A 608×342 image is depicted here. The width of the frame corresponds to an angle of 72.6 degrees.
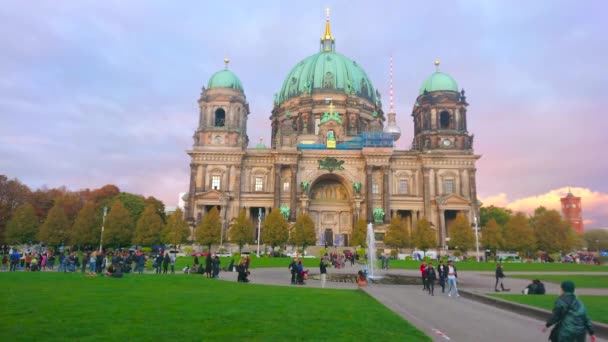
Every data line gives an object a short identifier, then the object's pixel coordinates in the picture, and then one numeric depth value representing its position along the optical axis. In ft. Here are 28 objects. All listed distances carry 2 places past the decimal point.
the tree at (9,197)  219.00
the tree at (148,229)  215.10
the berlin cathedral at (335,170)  230.68
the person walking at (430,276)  67.92
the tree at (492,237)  205.87
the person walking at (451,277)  64.39
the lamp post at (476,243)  199.33
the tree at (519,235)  202.49
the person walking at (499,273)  71.99
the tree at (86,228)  217.56
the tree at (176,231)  202.08
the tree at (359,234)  203.21
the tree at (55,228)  217.15
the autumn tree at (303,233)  200.44
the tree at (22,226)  207.72
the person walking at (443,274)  72.00
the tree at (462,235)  202.90
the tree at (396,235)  201.87
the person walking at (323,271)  75.16
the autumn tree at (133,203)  279.28
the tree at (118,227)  219.16
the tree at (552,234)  209.56
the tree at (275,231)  197.26
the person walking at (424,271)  71.97
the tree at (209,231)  200.54
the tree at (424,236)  201.67
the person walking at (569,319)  23.13
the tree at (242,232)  198.80
